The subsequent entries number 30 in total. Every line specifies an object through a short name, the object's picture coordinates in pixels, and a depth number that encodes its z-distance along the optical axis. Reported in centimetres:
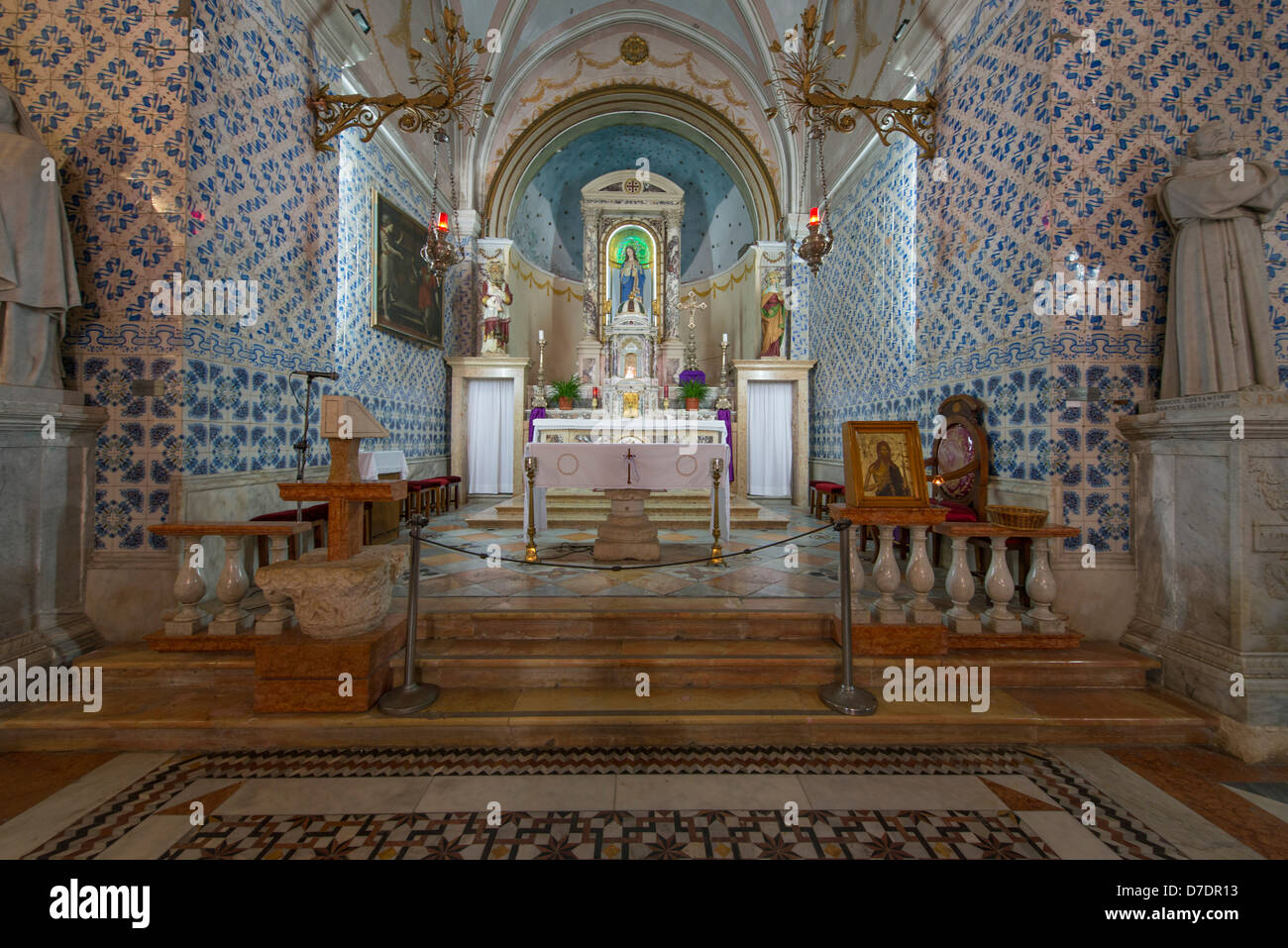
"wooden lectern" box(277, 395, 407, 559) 292
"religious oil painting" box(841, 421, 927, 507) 342
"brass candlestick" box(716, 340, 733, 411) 991
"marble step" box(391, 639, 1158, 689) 325
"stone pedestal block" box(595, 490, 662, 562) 510
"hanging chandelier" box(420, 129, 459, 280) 696
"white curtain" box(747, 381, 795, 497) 1052
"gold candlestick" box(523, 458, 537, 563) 500
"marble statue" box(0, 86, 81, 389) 321
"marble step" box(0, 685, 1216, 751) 281
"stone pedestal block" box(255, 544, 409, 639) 286
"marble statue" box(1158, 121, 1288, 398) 333
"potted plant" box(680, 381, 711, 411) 1035
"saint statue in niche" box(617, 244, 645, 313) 1163
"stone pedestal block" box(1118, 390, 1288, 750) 297
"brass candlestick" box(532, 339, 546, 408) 954
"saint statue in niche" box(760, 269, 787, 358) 1028
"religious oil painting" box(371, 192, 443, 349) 707
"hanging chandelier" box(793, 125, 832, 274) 619
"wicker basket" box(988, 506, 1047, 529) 362
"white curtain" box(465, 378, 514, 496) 1016
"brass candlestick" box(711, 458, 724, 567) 491
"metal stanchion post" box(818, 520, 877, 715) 296
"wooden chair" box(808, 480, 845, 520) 711
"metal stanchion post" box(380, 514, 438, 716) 293
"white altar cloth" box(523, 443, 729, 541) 517
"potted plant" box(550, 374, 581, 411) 1002
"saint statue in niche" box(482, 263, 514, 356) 994
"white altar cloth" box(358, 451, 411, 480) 578
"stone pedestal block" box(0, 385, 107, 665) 324
